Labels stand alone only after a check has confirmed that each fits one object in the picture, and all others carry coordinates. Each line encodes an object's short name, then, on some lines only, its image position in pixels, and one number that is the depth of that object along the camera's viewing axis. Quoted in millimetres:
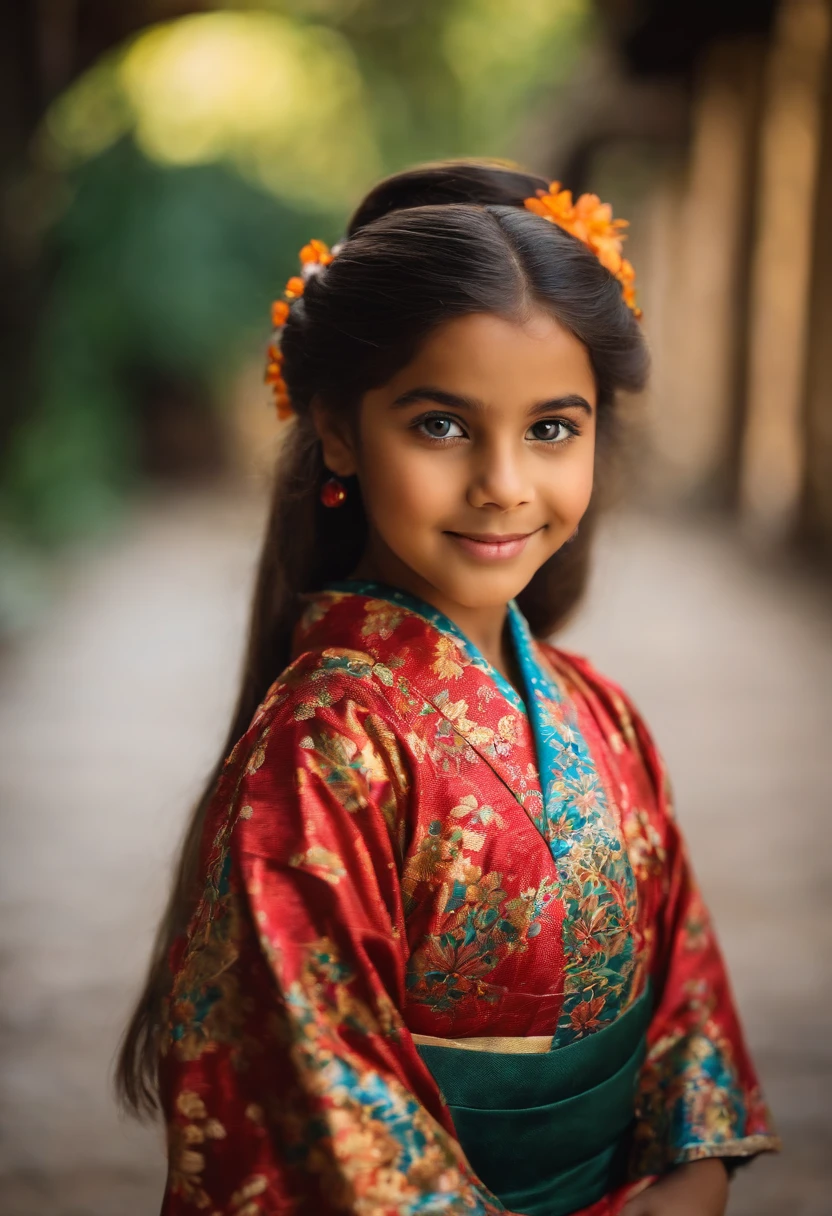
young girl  1067
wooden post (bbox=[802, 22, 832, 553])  6488
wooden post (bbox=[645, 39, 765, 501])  9117
